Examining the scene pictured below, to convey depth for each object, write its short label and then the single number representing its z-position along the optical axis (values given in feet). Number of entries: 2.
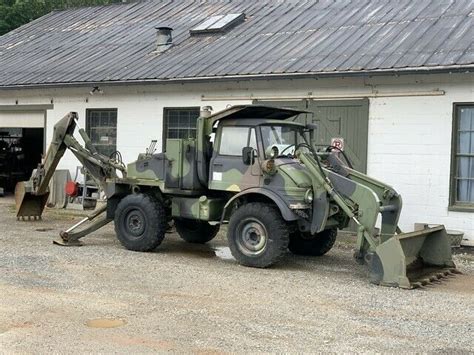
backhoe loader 28.22
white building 37.96
